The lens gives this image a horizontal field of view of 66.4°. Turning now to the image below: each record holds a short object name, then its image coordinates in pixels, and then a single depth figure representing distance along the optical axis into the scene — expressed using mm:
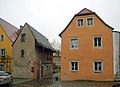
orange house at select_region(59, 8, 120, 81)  11970
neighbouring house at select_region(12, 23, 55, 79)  16053
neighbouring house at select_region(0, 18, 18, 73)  17884
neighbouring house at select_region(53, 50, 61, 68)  31628
